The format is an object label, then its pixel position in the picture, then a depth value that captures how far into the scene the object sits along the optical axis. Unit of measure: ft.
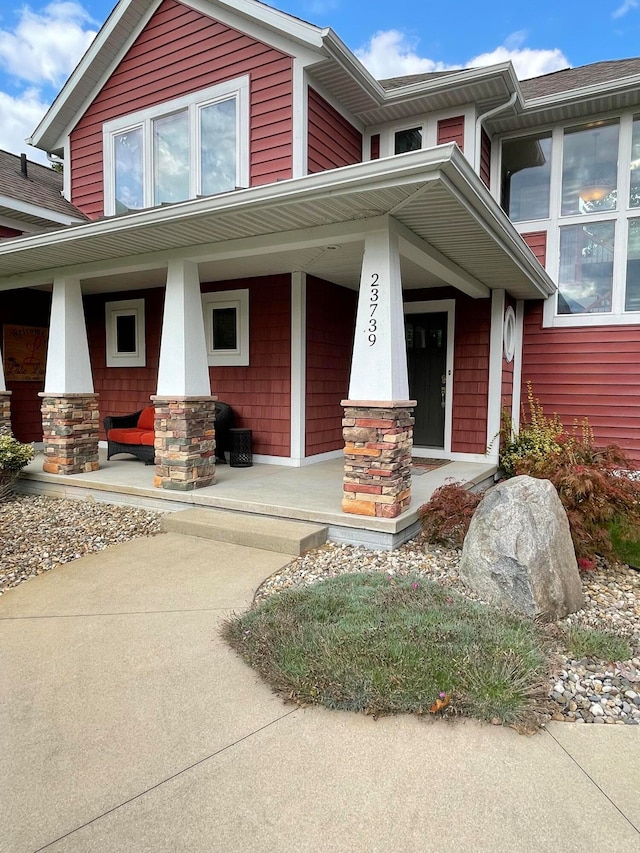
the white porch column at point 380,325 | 13.48
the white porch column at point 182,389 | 17.16
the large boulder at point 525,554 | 10.12
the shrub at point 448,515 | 13.66
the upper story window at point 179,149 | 21.75
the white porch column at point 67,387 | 20.03
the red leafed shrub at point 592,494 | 13.14
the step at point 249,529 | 13.75
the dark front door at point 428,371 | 25.22
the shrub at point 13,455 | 19.35
